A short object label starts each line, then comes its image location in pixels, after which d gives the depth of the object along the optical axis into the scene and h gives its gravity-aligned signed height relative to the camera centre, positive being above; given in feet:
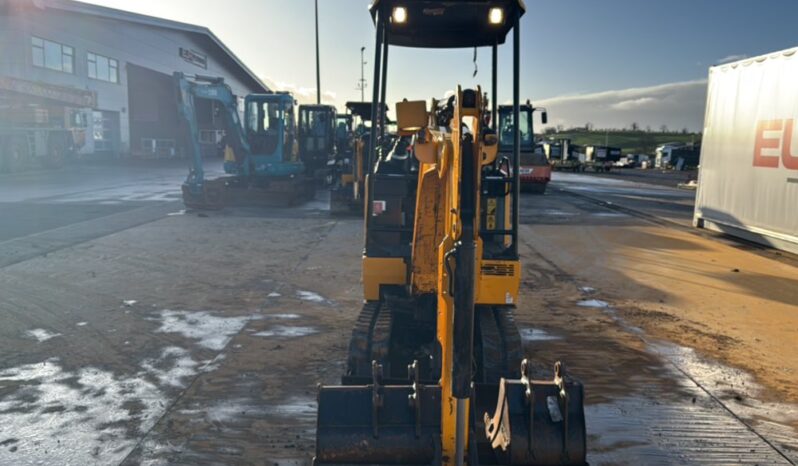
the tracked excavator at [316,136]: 77.05 +1.32
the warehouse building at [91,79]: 99.04 +12.80
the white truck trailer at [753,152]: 37.65 +0.40
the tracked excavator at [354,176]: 44.90 -2.76
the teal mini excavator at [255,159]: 54.60 -1.62
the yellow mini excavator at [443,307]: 9.02 -3.52
